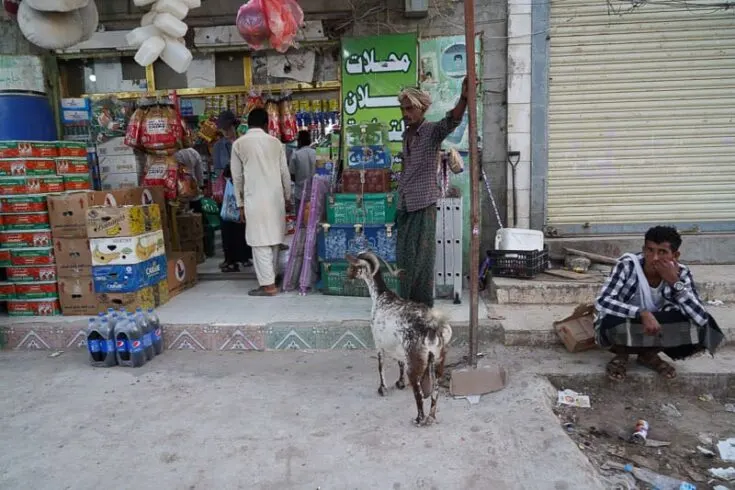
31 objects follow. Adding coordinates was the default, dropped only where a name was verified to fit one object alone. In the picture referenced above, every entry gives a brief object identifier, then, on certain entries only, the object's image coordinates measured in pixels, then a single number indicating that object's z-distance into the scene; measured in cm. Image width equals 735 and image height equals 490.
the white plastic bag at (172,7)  421
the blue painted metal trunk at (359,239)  532
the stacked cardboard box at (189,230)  735
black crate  533
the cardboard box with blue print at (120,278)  486
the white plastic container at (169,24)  424
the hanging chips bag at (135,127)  616
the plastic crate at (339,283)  547
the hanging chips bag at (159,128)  617
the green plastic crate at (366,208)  530
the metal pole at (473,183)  333
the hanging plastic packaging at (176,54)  434
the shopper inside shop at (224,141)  652
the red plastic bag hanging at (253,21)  427
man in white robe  546
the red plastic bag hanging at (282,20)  429
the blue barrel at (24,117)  613
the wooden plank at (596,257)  561
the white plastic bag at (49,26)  407
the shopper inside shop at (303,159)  684
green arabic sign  595
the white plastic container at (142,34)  423
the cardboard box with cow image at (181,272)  566
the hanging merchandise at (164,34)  421
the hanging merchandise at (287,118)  637
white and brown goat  304
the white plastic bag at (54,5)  391
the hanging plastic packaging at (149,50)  416
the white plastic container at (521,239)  551
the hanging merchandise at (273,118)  626
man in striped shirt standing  398
